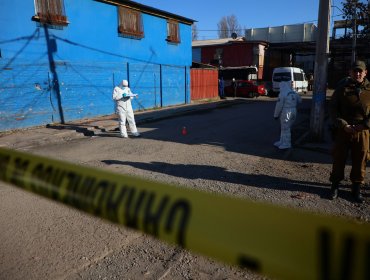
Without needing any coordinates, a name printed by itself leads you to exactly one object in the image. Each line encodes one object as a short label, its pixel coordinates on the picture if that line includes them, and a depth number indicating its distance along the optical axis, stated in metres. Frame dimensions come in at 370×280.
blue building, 11.41
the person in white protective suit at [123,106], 9.38
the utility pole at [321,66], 7.93
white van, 25.86
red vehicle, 26.00
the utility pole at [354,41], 24.12
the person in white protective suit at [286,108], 7.66
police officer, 4.20
